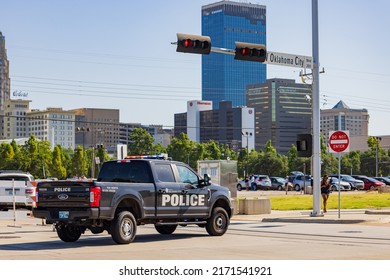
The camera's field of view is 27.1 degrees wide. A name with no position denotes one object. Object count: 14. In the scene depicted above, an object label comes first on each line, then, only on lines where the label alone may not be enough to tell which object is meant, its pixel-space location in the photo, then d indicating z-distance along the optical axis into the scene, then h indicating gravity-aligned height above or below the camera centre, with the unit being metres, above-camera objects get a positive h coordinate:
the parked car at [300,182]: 76.66 -2.61
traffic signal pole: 31.70 +1.23
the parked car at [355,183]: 82.25 -2.84
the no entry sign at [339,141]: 28.92 +0.50
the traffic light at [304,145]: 31.58 +0.39
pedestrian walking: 35.55 -1.45
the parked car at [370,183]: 81.12 -2.83
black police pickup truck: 19.09 -1.16
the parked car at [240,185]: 88.94 -3.31
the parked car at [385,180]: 87.53 -2.71
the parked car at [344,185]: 77.56 -2.95
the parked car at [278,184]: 87.75 -3.14
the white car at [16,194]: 32.12 -1.61
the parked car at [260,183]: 86.62 -3.00
